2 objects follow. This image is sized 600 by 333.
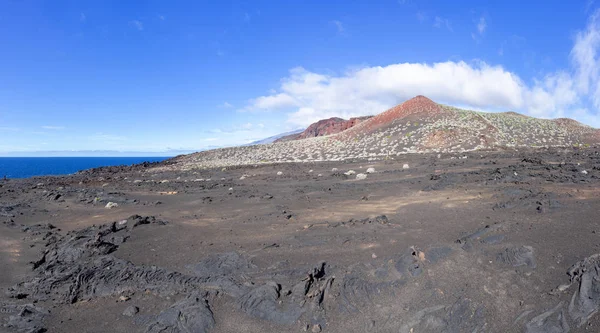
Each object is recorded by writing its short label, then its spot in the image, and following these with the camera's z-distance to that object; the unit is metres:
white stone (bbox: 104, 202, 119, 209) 14.28
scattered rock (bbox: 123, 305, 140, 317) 5.74
